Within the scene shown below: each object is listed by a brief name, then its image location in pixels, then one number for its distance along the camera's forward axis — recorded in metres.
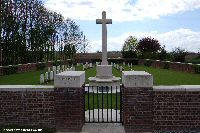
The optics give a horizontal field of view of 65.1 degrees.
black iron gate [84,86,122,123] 4.08
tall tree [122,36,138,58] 30.25
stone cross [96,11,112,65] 8.01
